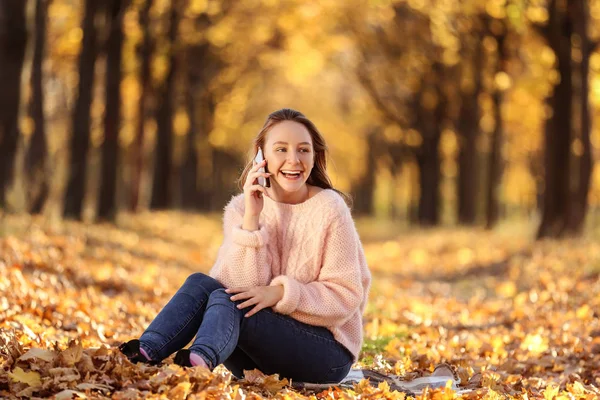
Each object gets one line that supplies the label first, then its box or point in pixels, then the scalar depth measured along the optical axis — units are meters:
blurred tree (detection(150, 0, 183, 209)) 26.38
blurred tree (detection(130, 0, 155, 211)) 20.44
